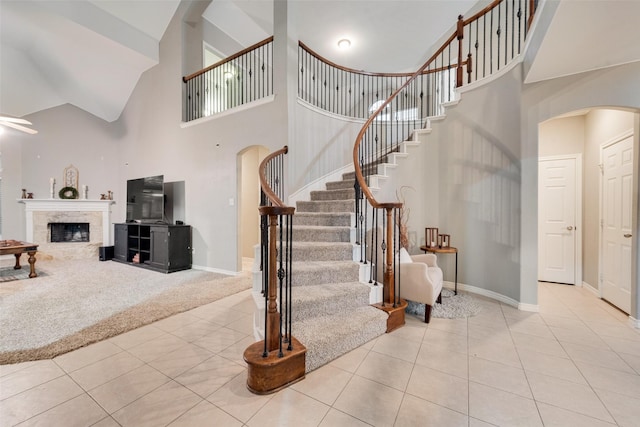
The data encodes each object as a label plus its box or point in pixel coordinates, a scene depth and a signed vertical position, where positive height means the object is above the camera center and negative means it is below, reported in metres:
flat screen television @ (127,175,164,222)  5.37 +0.27
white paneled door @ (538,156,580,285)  4.04 -0.09
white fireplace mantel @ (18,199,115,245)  5.98 +0.11
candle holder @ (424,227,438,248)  3.78 -0.35
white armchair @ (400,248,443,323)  2.69 -0.74
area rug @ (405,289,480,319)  2.96 -1.13
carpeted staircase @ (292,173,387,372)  2.11 -0.76
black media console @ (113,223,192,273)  4.88 -0.67
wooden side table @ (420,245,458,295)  3.53 -0.50
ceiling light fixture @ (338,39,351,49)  6.17 +4.00
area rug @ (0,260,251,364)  2.38 -1.14
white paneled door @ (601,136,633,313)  2.93 -0.10
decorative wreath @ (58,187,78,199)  6.38 +0.46
